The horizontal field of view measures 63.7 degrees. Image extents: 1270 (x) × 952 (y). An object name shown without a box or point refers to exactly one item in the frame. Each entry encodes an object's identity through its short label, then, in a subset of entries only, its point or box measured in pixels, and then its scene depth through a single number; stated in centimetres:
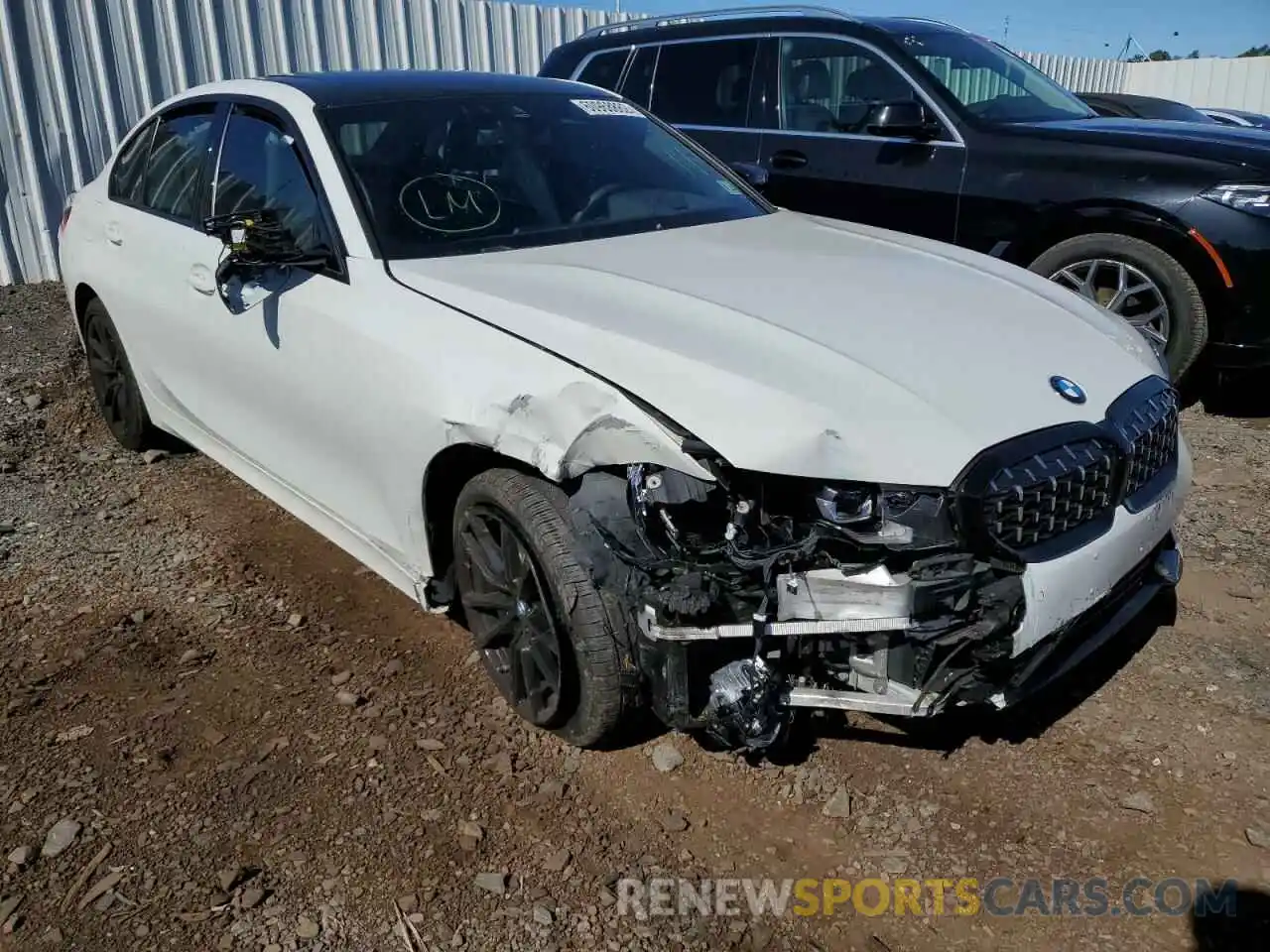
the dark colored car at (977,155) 486
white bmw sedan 223
